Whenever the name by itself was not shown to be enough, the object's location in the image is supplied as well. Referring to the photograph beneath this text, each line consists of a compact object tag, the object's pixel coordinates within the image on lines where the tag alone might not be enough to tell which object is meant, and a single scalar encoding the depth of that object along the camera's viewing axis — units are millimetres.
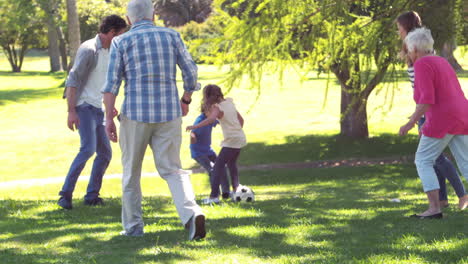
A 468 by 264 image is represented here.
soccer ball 15530
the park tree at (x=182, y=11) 117675
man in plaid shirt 10002
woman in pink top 10752
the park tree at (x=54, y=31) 79564
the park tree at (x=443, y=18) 19452
